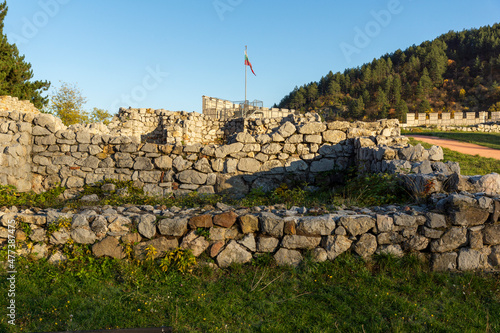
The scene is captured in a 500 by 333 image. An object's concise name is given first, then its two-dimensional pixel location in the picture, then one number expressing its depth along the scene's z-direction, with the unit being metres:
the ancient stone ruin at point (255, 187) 4.23
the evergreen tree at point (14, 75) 21.83
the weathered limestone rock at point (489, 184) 4.94
